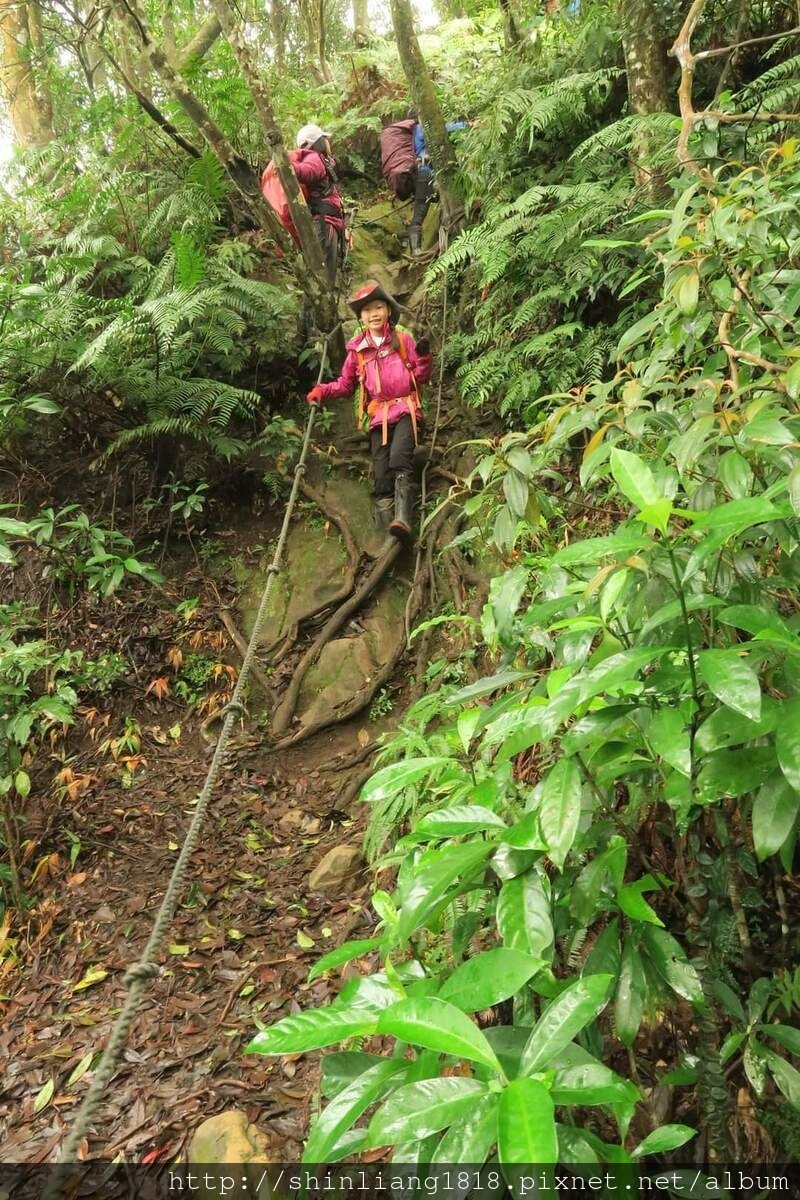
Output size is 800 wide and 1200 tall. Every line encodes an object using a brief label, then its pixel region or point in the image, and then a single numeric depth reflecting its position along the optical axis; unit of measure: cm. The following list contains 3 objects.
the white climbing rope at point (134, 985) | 111
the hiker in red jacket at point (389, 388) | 541
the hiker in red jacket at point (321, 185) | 629
